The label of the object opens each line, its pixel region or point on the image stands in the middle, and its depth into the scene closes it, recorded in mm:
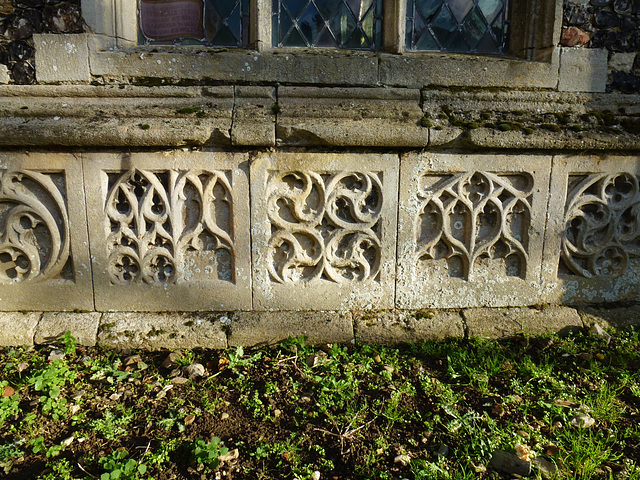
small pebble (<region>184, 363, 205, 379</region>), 2524
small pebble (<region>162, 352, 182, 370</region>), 2615
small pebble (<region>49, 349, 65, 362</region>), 2588
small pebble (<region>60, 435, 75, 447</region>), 2000
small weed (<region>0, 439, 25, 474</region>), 1878
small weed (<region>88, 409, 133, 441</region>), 2068
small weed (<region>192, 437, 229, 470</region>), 1865
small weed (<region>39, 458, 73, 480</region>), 1796
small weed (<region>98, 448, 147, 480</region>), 1786
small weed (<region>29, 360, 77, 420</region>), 2217
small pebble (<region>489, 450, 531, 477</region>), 1831
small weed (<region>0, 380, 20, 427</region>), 2160
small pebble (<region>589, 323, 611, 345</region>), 2866
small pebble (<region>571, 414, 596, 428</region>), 2125
